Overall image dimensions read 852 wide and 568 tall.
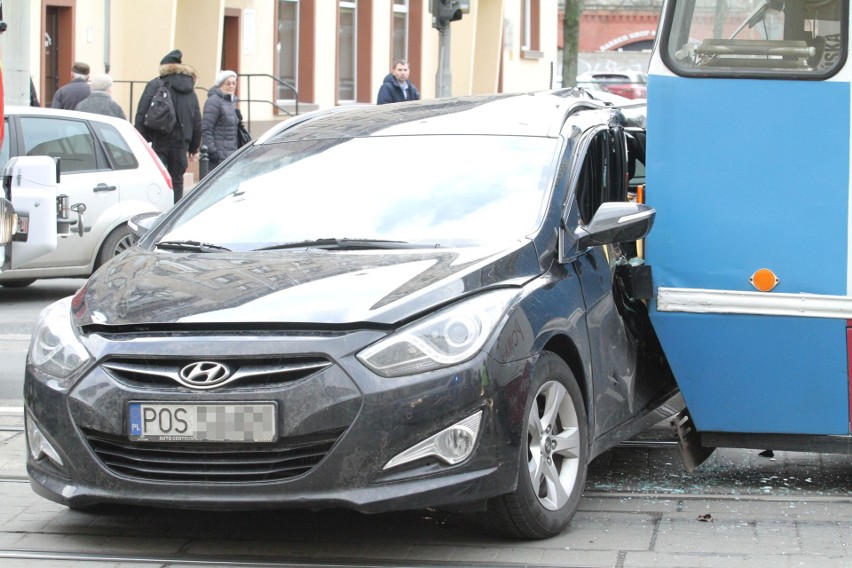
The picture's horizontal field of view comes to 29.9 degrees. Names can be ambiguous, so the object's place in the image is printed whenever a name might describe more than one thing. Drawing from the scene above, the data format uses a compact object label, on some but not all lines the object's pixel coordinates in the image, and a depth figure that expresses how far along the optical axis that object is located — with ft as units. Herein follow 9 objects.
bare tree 99.14
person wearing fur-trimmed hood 57.93
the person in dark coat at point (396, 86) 67.87
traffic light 66.83
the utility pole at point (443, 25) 66.90
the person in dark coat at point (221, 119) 59.31
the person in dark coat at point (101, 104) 54.56
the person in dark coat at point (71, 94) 58.34
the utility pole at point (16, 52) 43.80
